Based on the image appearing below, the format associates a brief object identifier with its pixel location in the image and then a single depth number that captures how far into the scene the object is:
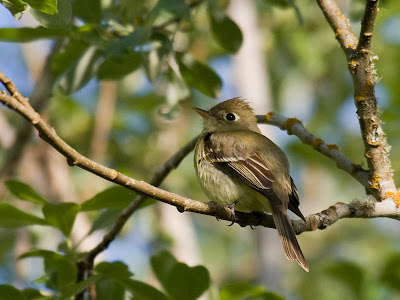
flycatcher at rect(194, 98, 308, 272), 7.07
